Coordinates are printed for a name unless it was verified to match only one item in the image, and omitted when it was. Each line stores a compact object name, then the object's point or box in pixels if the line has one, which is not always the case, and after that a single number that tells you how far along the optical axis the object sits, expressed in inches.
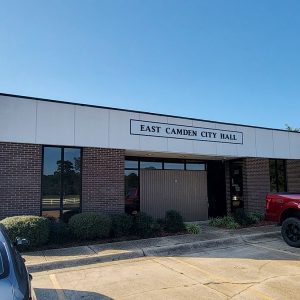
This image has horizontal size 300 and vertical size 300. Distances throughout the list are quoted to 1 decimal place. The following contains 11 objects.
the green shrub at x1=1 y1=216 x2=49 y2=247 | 388.2
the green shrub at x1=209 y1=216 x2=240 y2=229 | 557.6
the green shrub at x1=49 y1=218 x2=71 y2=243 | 427.0
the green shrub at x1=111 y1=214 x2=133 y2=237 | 466.3
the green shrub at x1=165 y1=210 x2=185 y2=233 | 506.5
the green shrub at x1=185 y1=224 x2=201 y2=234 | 505.4
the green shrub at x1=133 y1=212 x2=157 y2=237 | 476.1
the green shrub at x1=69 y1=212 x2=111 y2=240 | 435.5
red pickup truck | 435.8
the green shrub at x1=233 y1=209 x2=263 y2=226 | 583.1
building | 460.4
